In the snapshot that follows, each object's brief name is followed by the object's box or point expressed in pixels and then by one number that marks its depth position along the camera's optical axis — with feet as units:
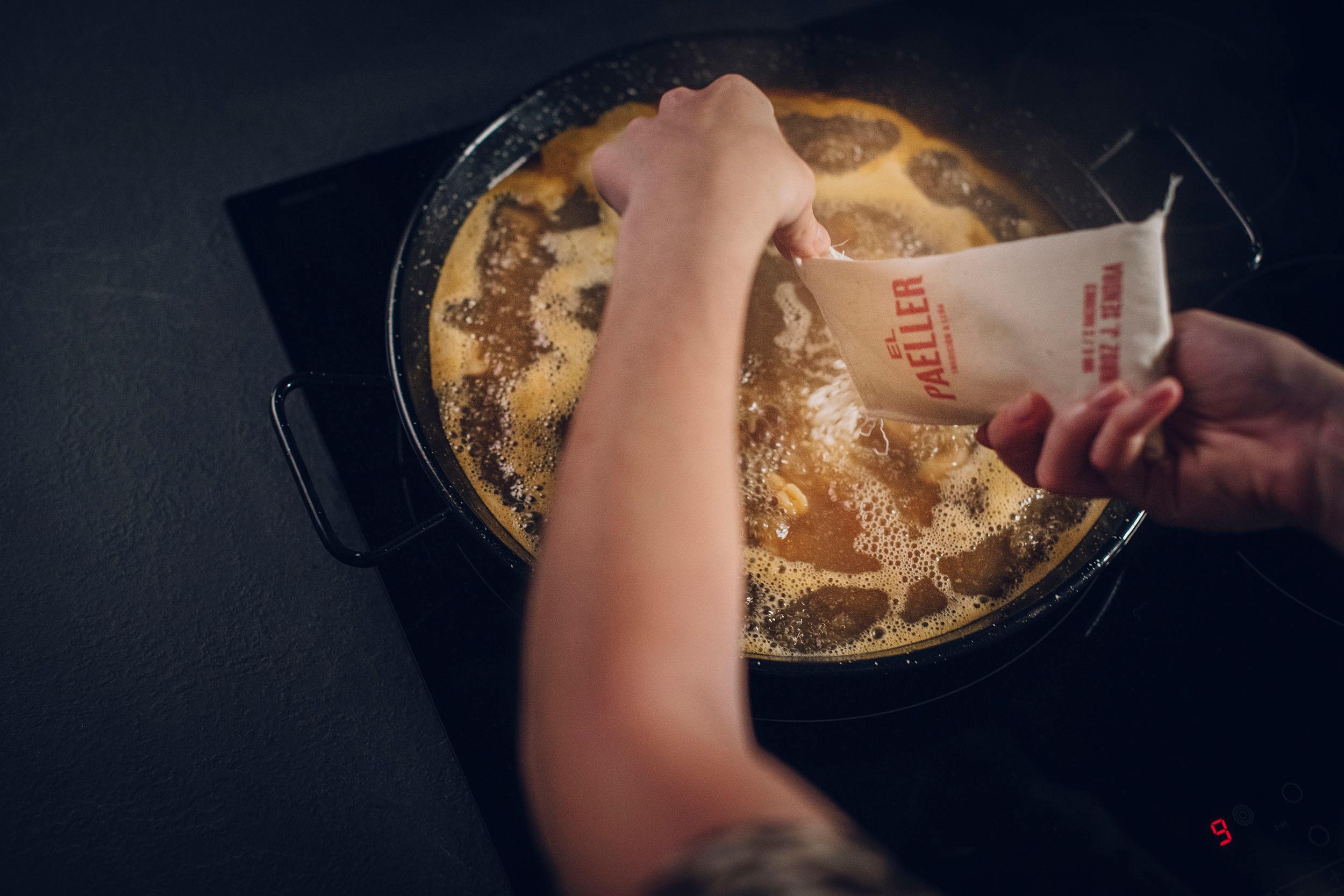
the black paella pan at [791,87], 2.22
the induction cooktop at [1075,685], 2.37
